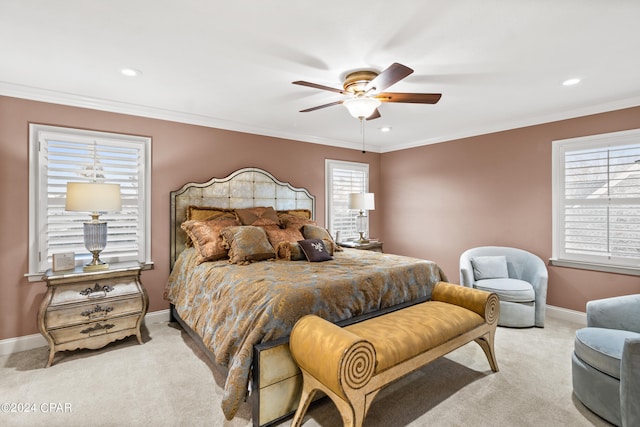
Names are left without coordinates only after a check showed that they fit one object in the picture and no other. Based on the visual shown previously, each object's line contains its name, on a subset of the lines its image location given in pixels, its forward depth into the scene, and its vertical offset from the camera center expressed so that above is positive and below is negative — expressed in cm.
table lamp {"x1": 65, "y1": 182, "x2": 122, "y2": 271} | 283 +8
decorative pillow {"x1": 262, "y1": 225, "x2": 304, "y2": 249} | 355 -24
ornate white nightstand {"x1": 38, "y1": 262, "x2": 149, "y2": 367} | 267 -86
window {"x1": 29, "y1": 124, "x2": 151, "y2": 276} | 304 +29
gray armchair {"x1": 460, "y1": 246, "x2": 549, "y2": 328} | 351 -81
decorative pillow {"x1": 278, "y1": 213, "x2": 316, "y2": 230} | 411 -9
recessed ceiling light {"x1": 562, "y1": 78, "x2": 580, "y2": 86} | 284 +124
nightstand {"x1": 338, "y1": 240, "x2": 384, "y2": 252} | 469 -48
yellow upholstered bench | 168 -83
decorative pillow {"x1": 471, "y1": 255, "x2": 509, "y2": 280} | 393 -68
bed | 190 -64
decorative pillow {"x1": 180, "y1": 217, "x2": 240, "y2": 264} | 316 -24
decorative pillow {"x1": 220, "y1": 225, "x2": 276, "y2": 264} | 305 -31
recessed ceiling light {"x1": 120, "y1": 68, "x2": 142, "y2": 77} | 263 +123
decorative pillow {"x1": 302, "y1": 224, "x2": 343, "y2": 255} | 380 -25
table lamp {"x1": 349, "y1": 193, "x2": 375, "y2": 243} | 478 +20
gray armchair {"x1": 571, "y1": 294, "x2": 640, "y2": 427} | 169 -91
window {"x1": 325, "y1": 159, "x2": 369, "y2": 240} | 529 +44
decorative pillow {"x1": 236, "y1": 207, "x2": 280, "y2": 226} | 390 -2
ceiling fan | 245 +98
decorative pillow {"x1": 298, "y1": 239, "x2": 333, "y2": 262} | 325 -38
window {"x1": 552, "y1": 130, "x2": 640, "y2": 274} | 336 +15
